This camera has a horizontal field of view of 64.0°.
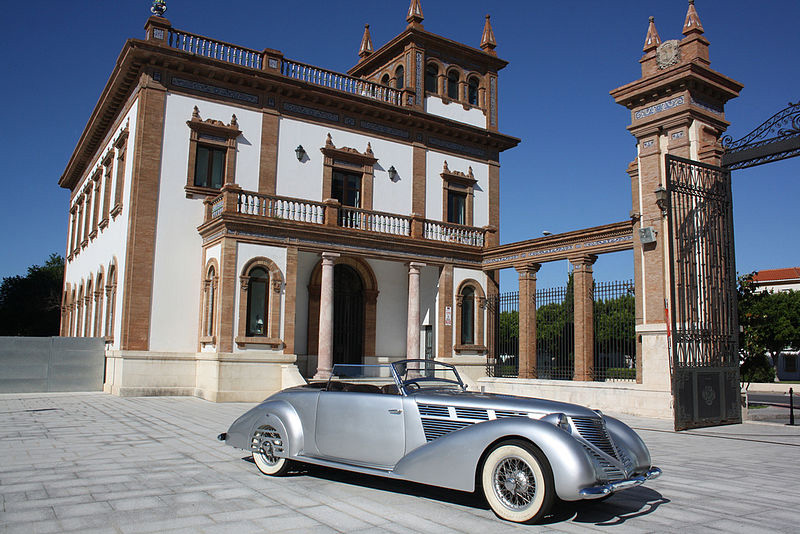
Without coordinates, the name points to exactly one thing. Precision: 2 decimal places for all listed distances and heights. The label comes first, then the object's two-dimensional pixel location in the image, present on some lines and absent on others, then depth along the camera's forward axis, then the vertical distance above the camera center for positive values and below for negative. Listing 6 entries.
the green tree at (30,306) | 42.31 +2.45
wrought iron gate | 11.91 +1.17
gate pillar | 13.19 +4.67
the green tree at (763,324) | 15.62 +1.13
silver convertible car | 4.86 -0.77
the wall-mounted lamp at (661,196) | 12.81 +3.14
